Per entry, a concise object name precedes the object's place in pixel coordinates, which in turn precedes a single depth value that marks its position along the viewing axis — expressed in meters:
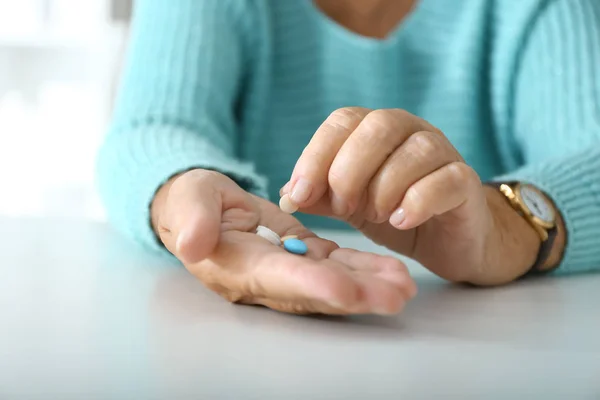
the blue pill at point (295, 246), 0.37
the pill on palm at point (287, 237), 0.39
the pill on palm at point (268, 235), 0.39
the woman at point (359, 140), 0.37
